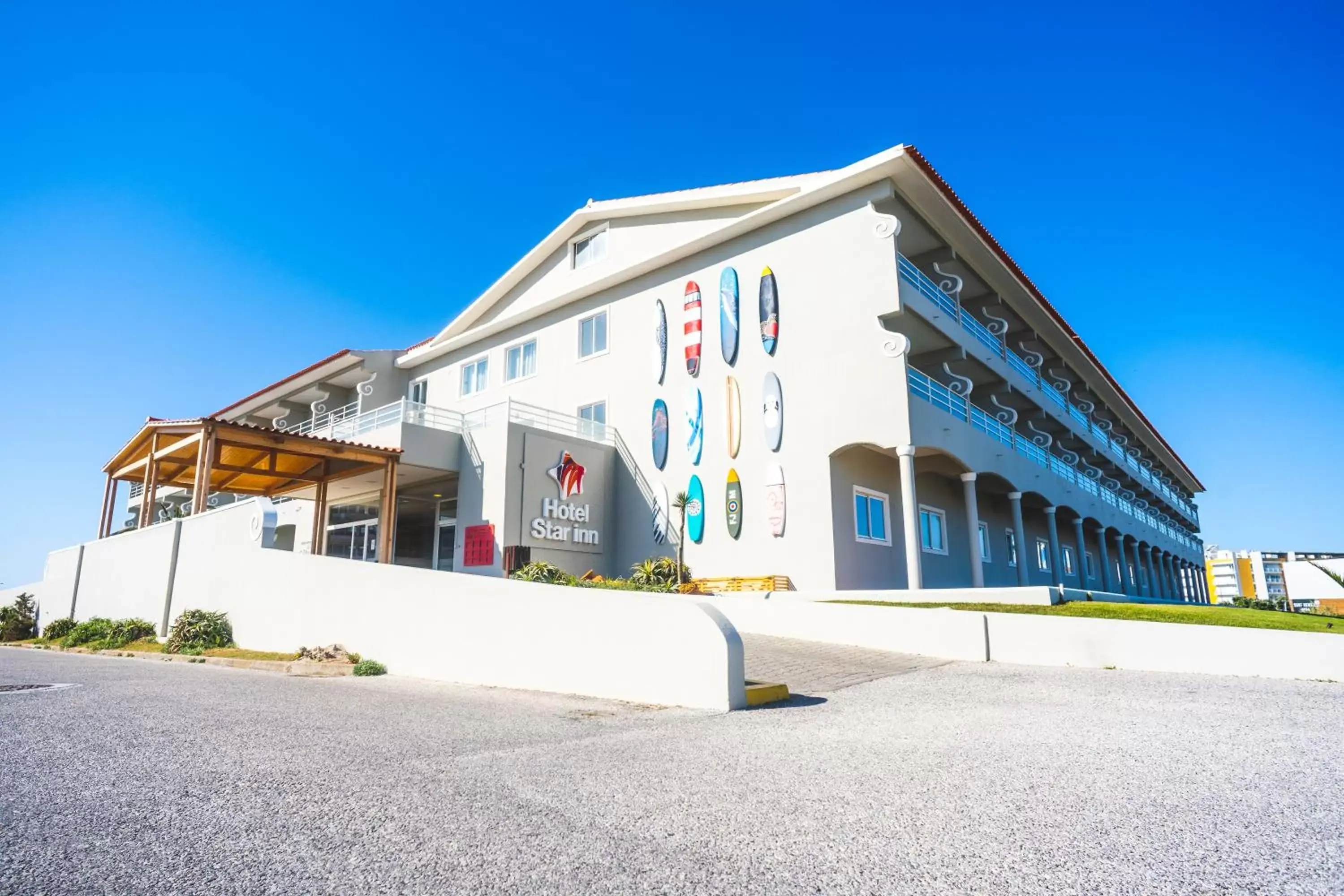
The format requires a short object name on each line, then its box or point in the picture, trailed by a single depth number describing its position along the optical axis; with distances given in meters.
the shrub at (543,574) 17.00
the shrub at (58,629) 19.89
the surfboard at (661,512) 21.16
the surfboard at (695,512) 20.38
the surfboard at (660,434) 21.72
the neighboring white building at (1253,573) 85.01
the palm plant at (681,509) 20.67
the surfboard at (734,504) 19.66
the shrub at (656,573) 19.14
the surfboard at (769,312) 20.06
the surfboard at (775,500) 18.91
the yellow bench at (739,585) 18.17
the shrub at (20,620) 23.56
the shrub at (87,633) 17.08
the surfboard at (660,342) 22.39
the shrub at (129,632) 16.41
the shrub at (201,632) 14.58
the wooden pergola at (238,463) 17.66
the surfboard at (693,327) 21.59
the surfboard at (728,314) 20.91
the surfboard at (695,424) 21.00
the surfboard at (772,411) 19.45
